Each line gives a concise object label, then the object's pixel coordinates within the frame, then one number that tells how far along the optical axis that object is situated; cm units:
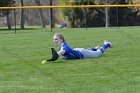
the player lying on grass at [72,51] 1222
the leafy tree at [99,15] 4512
